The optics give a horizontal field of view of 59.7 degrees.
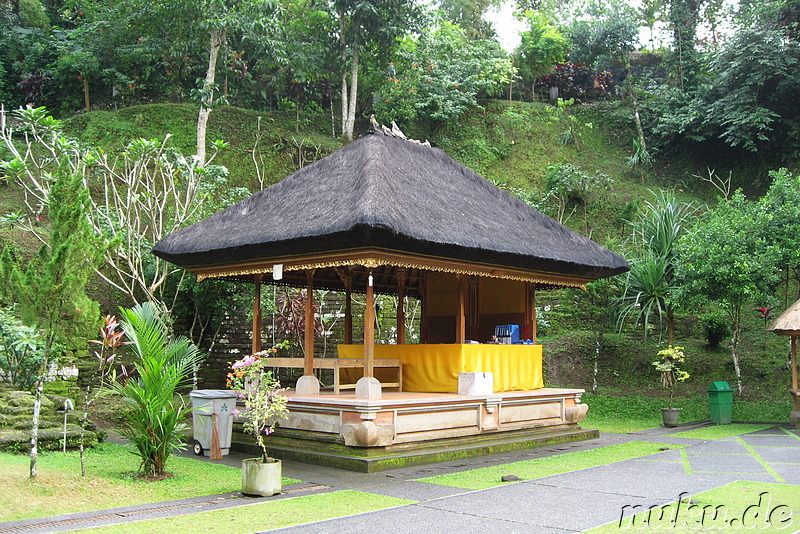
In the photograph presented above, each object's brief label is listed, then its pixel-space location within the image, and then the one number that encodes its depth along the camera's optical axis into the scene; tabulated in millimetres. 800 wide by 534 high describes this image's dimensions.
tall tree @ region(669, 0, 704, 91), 26266
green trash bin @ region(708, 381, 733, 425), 13305
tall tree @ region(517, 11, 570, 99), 27766
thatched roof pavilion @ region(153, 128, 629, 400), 8680
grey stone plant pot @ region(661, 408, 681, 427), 13055
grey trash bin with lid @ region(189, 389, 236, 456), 9188
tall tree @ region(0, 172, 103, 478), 6863
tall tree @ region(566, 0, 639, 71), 27500
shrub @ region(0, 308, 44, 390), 10079
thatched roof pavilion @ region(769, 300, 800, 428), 12180
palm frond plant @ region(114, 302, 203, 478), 7227
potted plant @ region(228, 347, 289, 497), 6691
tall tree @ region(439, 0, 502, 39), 31062
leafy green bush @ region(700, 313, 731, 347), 16719
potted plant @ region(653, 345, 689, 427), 13078
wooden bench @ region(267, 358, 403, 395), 9617
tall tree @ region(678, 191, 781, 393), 12773
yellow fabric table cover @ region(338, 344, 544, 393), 10305
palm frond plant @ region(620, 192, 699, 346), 14984
